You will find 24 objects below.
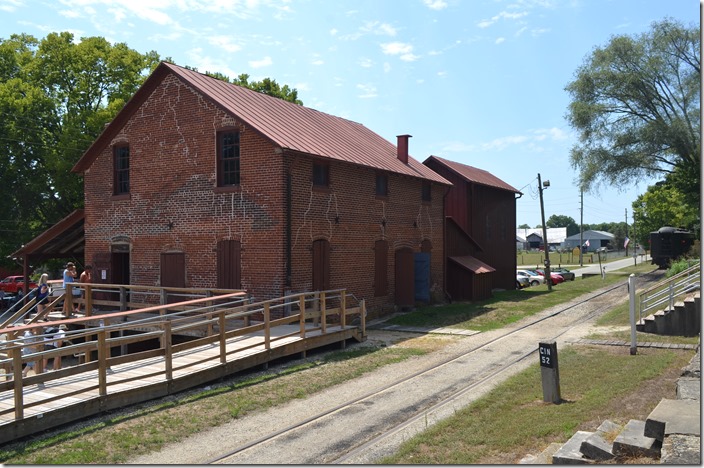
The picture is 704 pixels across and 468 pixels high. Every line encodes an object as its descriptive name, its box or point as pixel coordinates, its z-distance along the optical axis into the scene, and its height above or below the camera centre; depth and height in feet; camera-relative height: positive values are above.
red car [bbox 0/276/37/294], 120.16 -7.03
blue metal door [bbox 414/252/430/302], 78.69 -4.49
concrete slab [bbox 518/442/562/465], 22.17 -8.04
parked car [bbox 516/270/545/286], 132.97 -8.37
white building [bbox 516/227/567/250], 469.98 +2.14
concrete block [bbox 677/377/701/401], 24.48 -6.32
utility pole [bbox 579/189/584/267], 216.80 +11.02
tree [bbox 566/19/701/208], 124.88 +27.76
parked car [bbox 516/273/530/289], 128.89 -8.51
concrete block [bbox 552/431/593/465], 20.62 -7.38
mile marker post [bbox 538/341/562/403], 31.50 -6.98
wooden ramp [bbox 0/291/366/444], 29.17 -7.57
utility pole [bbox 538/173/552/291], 119.96 +7.10
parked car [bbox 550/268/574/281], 139.89 -7.88
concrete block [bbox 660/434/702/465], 17.60 -6.35
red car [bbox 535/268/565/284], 132.16 -8.38
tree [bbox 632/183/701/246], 155.97 +8.33
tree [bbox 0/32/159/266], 103.35 +23.22
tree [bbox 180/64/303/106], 126.00 +33.11
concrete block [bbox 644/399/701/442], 19.77 -6.18
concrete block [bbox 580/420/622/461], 20.53 -7.10
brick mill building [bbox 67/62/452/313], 56.80 +4.76
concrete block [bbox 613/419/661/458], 20.16 -6.88
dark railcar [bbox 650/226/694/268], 138.41 -1.30
